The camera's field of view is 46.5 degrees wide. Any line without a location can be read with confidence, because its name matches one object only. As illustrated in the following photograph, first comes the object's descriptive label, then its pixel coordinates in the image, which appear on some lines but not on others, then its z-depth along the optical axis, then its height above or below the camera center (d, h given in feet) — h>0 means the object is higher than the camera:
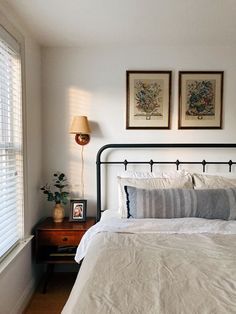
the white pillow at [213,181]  7.82 -1.00
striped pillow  7.02 -1.49
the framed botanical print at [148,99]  9.02 +1.54
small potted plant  8.72 -1.56
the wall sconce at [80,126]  8.63 +0.60
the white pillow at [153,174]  8.28 -0.86
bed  3.41 -1.89
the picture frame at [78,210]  8.79 -2.08
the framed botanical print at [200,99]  9.02 +1.56
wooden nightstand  8.09 -2.86
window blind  6.37 -0.01
